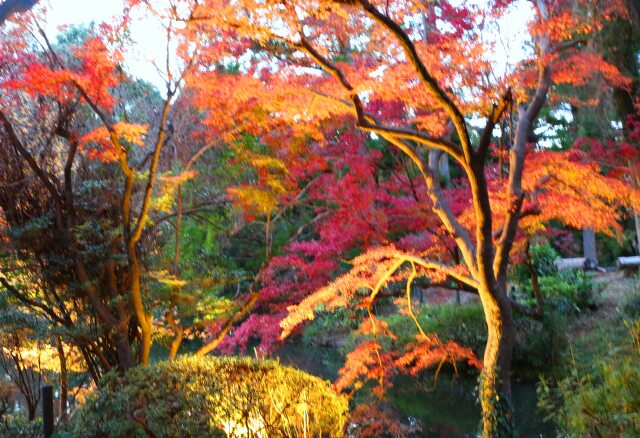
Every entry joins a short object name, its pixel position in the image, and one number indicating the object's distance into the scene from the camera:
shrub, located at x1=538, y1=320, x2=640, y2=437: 3.79
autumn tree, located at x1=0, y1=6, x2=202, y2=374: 6.50
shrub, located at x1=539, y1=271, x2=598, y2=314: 10.71
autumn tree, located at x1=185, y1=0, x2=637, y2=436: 5.01
